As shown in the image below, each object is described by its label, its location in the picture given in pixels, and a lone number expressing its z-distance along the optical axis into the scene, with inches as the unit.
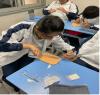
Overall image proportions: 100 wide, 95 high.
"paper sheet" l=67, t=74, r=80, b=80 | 48.9
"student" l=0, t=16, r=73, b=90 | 57.2
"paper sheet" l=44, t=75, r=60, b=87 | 46.5
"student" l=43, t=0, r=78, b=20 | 123.1
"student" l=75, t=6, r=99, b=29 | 84.8
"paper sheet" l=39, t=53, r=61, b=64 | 58.3
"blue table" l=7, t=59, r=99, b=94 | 45.1
